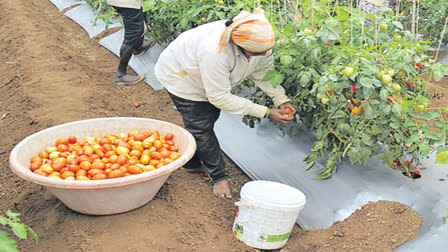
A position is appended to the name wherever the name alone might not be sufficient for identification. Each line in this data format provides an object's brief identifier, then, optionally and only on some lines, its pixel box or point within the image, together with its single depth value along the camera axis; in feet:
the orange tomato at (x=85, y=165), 7.49
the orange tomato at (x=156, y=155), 8.03
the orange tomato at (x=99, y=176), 7.11
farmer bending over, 6.83
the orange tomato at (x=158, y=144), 8.23
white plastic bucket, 7.12
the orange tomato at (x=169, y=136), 8.58
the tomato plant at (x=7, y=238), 4.73
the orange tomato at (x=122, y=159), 7.69
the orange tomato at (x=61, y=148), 8.06
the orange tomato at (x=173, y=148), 8.29
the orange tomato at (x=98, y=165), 7.48
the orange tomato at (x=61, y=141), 8.21
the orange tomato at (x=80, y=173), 7.28
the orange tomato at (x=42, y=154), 7.77
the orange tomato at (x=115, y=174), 7.19
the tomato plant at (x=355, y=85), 6.96
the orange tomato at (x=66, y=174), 7.18
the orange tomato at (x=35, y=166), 7.36
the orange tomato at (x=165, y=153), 8.01
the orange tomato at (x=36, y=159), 7.51
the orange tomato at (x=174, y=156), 7.91
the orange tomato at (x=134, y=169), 7.35
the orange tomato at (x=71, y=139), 8.36
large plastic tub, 6.71
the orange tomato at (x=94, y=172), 7.31
